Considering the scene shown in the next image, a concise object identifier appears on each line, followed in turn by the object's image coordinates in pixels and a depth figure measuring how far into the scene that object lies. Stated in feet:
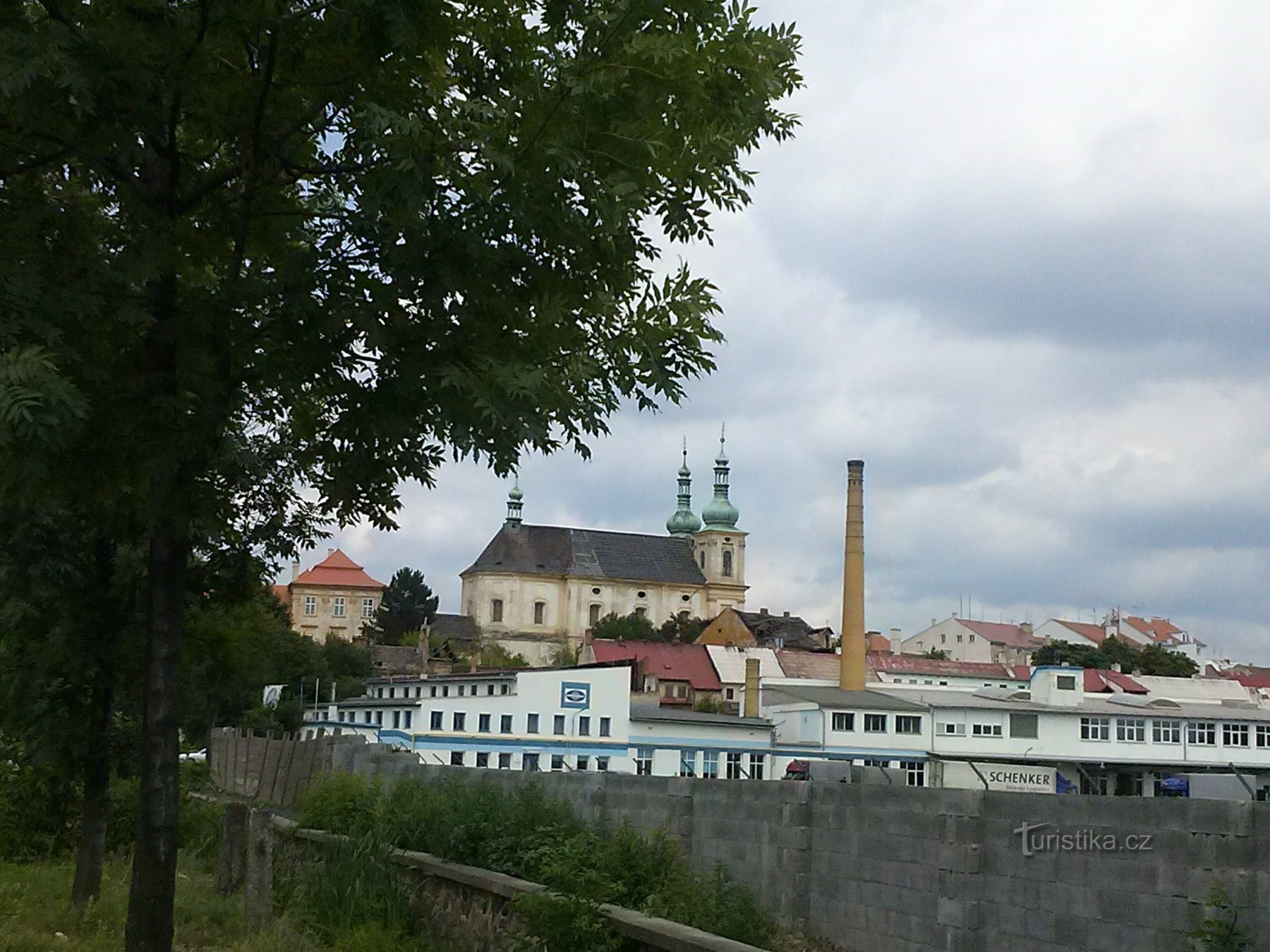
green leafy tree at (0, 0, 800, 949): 21.76
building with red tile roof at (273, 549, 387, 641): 527.40
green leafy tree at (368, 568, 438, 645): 483.92
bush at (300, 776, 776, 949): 32.01
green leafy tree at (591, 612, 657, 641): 497.70
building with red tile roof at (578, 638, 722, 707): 338.13
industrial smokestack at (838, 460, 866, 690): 301.43
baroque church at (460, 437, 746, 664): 574.15
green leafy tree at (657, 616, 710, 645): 503.61
